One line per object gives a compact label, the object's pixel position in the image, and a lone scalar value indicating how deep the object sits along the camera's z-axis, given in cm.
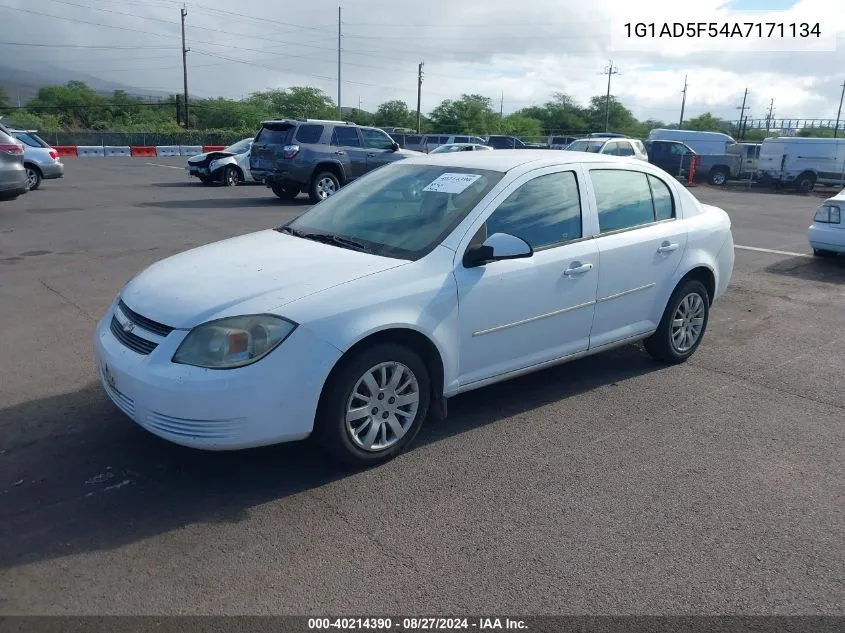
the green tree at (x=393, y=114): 7238
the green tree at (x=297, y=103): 8106
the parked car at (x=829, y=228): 1007
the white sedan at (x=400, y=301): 356
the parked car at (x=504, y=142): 3266
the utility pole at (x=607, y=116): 7469
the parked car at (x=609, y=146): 2294
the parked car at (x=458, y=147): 2536
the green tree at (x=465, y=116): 6519
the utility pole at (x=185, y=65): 5719
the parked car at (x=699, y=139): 3186
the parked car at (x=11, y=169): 1248
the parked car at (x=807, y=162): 2669
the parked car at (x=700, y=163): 2909
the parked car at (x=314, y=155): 1609
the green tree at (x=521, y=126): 6825
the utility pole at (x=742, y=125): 6648
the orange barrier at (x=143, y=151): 4205
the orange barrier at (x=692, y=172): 2865
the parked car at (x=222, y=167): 2120
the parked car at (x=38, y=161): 1869
